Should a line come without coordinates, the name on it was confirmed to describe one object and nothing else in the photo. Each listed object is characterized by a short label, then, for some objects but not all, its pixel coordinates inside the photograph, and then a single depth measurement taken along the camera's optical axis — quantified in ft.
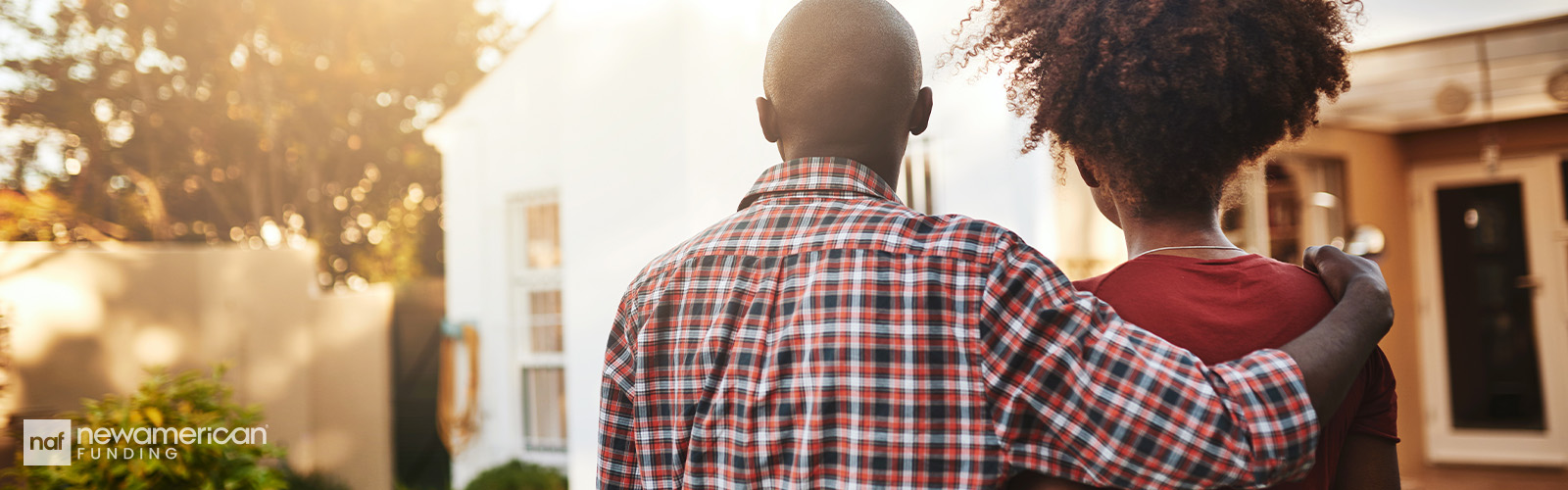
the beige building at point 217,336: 17.66
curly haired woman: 3.21
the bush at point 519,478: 20.70
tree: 37.99
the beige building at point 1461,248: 22.47
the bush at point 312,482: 22.82
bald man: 2.73
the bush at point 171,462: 10.82
